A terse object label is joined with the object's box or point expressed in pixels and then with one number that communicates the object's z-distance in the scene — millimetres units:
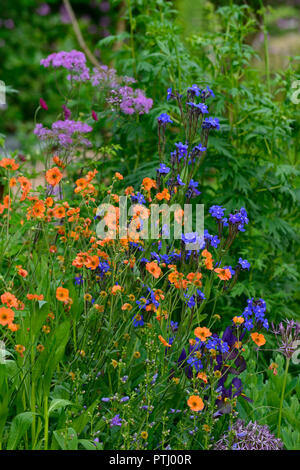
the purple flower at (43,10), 8002
